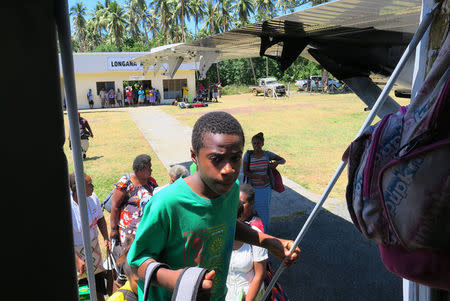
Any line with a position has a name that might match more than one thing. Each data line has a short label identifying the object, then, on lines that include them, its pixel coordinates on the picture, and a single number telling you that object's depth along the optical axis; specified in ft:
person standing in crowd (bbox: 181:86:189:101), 99.45
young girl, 9.03
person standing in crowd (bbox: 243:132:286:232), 16.12
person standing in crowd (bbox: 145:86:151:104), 99.45
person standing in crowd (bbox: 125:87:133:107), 97.94
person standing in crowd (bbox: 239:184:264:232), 10.49
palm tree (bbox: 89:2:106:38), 183.42
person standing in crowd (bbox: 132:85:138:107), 101.81
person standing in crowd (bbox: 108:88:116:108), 96.78
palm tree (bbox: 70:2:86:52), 196.18
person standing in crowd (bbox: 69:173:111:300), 10.06
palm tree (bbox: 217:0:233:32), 158.55
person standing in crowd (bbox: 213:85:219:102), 105.09
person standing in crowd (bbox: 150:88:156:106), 99.04
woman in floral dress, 11.42
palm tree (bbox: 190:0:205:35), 163.02
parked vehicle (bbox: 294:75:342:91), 114.83
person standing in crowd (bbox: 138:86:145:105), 97.87
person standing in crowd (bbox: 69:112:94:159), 33.50
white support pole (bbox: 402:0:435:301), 4.31
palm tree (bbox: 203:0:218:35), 157.89
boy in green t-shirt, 5.02
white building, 92.17
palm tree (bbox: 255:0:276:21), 169.22
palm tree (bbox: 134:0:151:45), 185.98
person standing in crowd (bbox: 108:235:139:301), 6.41
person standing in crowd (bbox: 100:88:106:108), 96.02
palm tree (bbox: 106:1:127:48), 162.20
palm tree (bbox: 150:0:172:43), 161.48
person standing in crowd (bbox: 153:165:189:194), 12.32
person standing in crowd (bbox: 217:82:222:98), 113.00
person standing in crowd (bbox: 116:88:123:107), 98.27
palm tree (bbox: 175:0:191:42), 157.79
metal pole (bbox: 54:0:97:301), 2.34
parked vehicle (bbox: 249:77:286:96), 105.60
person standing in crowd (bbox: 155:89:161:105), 101.03
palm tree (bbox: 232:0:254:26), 164.14
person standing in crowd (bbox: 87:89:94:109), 94.15
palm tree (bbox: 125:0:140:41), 192.14
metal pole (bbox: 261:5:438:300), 4.14
